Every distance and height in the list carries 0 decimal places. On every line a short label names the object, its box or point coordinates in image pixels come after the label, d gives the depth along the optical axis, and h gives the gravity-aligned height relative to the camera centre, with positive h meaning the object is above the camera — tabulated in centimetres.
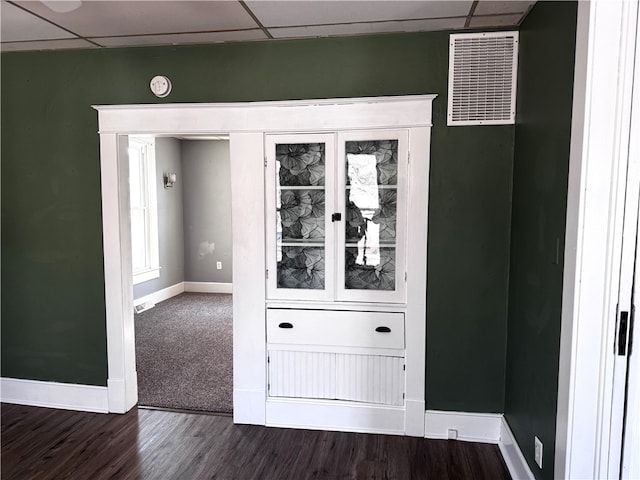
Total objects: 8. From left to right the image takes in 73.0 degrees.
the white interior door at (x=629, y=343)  151 -49
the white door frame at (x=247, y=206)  260 -1
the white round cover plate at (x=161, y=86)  277 +76
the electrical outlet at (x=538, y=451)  197 -112
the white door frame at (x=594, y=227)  151 -7
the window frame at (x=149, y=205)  593 -1
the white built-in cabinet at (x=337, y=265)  267 -38
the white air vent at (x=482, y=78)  245 +74
